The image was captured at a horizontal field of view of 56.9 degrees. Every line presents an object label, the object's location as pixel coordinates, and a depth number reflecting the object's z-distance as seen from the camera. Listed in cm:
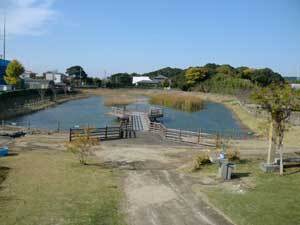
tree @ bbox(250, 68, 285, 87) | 8271
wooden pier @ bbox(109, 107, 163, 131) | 2757
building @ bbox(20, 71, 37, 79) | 9714
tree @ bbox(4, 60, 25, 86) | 5525
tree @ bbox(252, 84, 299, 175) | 1234
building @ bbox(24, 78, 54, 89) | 6910
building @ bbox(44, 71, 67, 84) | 9749
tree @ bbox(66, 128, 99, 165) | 1456
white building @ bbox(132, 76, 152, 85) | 11751
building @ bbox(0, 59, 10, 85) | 6198
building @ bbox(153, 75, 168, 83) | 12275
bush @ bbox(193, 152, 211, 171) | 1392
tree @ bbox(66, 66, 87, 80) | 11235
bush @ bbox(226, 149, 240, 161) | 1538
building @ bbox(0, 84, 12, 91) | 5381
